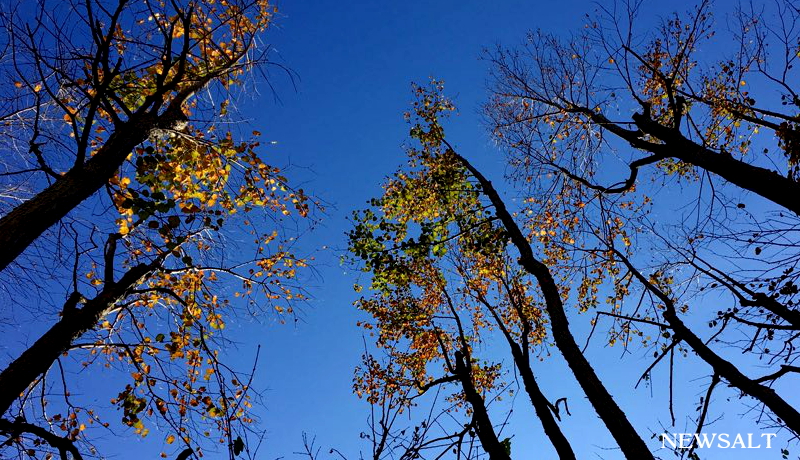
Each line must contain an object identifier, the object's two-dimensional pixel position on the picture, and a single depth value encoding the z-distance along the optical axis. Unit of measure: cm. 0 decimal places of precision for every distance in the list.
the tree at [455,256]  548
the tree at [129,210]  420
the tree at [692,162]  473
